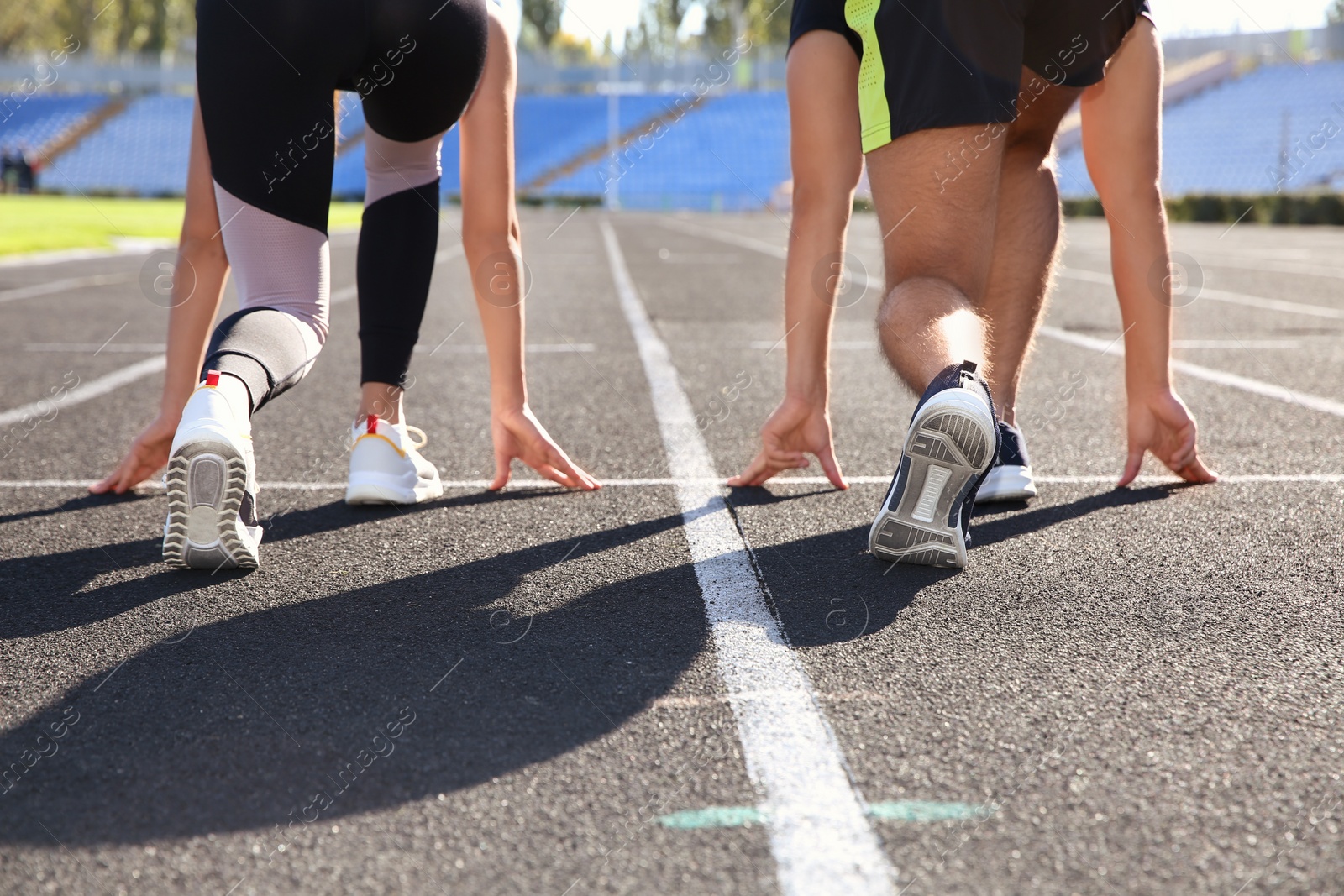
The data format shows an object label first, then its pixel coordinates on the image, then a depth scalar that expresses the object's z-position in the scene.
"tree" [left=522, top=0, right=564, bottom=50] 72.25
